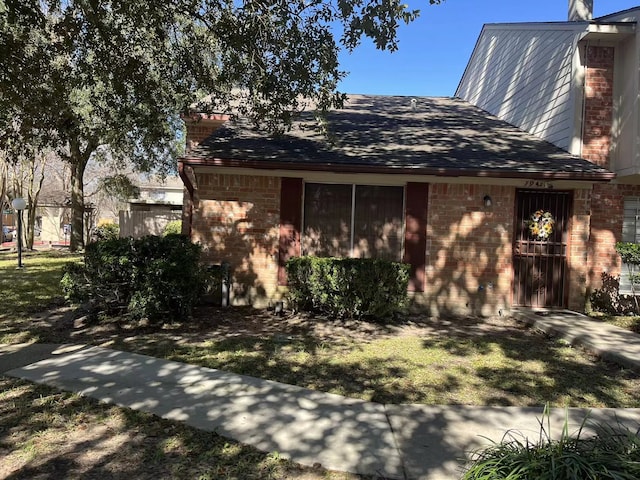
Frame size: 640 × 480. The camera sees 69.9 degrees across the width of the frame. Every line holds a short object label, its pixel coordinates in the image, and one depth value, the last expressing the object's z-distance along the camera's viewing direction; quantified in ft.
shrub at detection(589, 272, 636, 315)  28.81
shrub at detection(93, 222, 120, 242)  84.94
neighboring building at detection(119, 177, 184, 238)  73.10
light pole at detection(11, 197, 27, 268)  55.98
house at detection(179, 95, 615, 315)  28.48
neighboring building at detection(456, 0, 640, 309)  28.27
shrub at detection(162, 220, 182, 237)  66.66
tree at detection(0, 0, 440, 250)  20.47
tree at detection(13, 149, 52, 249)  83.41
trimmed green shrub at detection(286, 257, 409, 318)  24.39
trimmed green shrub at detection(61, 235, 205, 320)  22.13
